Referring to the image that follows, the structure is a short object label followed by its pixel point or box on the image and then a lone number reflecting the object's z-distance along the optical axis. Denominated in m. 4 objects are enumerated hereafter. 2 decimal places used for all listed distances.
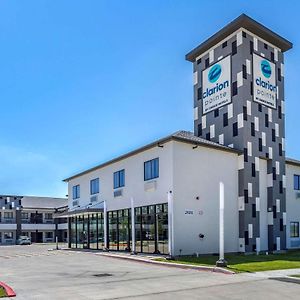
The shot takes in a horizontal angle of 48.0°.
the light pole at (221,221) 16.17
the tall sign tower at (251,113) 23.64
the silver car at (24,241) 51.85
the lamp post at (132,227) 22.67
